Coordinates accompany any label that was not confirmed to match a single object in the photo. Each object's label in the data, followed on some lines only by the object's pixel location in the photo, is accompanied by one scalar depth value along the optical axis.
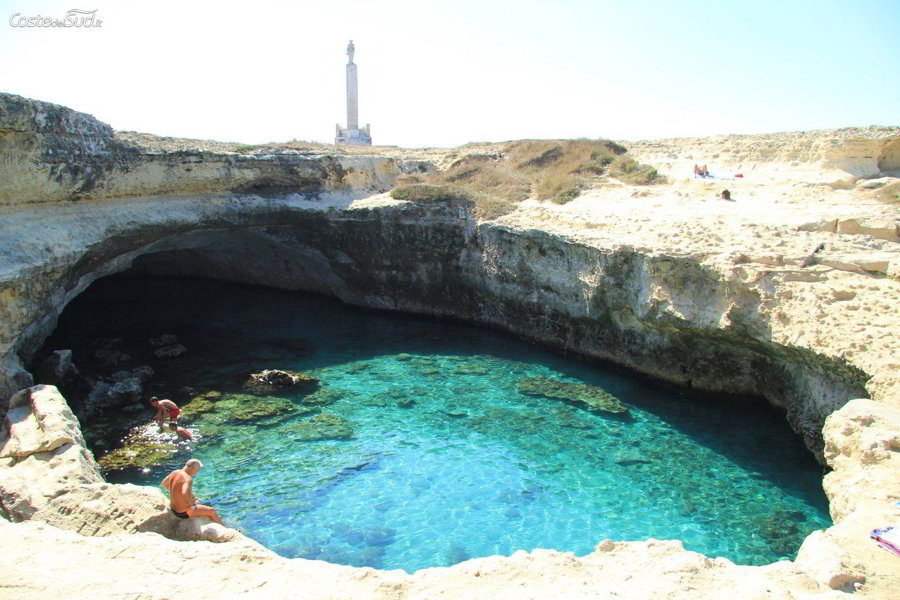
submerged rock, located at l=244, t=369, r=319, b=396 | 13.82
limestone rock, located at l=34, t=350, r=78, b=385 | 12.77
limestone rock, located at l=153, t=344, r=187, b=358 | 15.78
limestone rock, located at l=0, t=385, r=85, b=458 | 8.46
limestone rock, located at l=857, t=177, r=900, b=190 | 14.45
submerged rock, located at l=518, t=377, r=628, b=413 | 12.88
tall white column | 36.12
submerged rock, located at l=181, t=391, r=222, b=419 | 12.59
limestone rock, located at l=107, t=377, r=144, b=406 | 12.95
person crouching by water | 11.68
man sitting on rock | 7.29
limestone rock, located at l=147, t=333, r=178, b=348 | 16.48
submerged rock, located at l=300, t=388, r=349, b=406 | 13.27
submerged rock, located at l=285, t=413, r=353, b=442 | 11.65
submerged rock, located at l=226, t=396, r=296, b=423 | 12.41
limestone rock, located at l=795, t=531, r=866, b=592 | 5.49
